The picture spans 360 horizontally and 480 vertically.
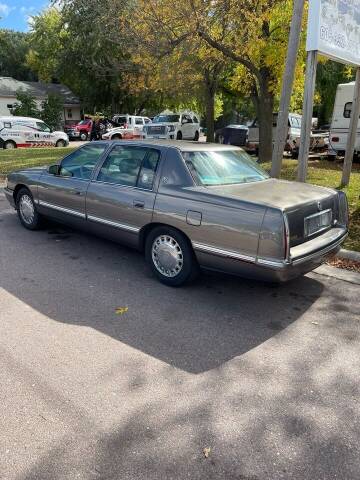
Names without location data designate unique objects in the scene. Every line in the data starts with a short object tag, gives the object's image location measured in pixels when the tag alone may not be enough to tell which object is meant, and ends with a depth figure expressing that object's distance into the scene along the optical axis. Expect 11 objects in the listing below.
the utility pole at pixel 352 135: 8.81
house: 42.66
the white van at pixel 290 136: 17.02
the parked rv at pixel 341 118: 14.66
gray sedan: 3.72
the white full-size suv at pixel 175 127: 25.05
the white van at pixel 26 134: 23.78
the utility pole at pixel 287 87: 6.92
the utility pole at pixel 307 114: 6.73
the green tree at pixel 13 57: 60.75
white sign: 6.51
